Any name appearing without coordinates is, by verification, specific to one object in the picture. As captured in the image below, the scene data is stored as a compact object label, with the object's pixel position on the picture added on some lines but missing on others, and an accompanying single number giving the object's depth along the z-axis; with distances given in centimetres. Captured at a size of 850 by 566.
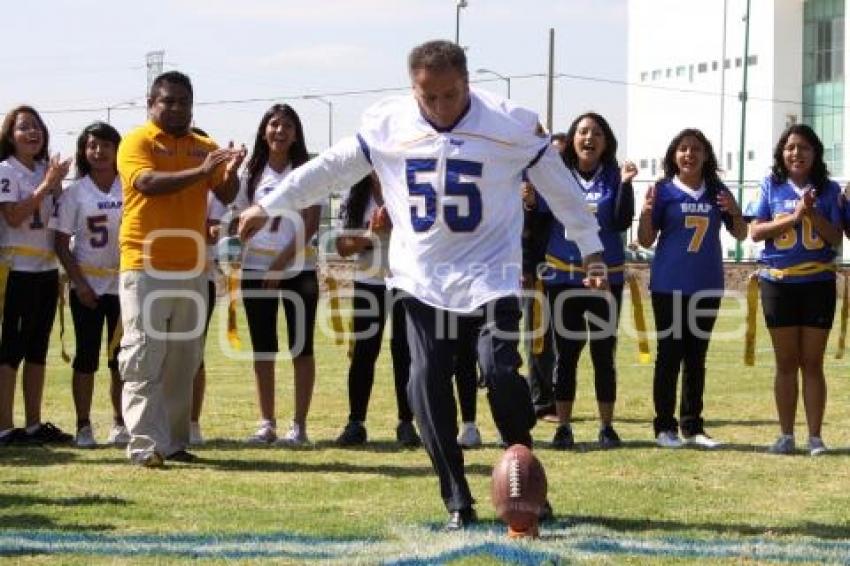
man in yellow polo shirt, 1012
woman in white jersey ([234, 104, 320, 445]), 1136
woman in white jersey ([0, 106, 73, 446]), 1132
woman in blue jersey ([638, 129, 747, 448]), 1136
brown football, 743
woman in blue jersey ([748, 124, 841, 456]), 1084
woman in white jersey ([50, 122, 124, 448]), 1127
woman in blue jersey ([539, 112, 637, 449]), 1130
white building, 7631
